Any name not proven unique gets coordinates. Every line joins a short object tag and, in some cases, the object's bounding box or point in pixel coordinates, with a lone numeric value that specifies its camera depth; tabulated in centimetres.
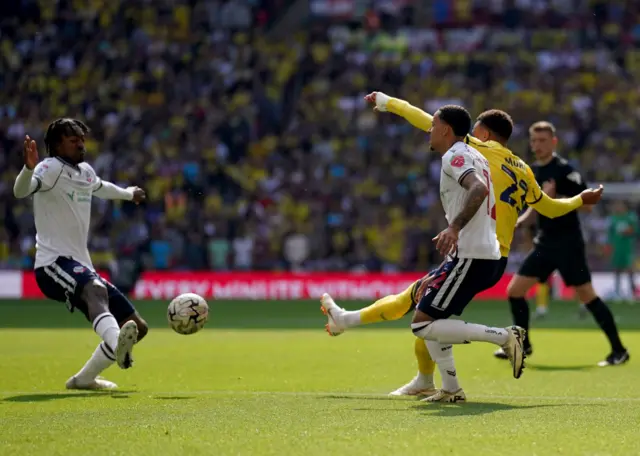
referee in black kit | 2528
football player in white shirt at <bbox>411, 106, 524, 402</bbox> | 1706
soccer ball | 1945
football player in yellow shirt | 1827
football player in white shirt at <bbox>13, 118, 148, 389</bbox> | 1936
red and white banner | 5222
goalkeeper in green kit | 4975
